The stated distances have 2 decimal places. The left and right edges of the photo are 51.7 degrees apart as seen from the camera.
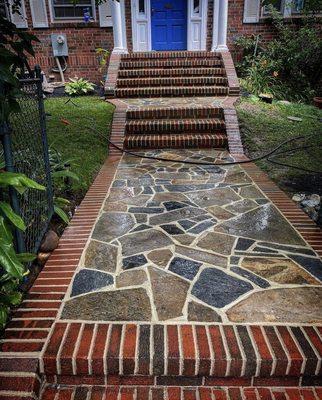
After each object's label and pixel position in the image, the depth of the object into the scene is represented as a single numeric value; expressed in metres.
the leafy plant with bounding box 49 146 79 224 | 2.98
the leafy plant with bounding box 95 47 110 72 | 9.96
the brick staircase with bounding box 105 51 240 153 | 5.79
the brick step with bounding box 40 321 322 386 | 1.65
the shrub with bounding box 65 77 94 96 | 8.39
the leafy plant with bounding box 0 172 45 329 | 1.51
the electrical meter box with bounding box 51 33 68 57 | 9.91
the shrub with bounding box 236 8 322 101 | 8.64
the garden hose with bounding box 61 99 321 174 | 4.85
